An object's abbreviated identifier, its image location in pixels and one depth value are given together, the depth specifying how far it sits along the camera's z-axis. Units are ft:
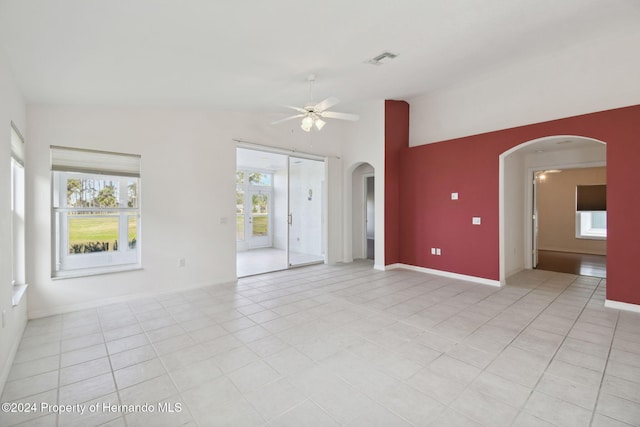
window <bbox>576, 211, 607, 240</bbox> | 26.21
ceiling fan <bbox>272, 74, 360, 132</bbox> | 12.24
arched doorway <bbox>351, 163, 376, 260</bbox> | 23.88
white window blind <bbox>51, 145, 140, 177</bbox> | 11.81
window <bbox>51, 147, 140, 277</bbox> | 12.00
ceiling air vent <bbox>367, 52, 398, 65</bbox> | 11.54
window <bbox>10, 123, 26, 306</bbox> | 10.21
